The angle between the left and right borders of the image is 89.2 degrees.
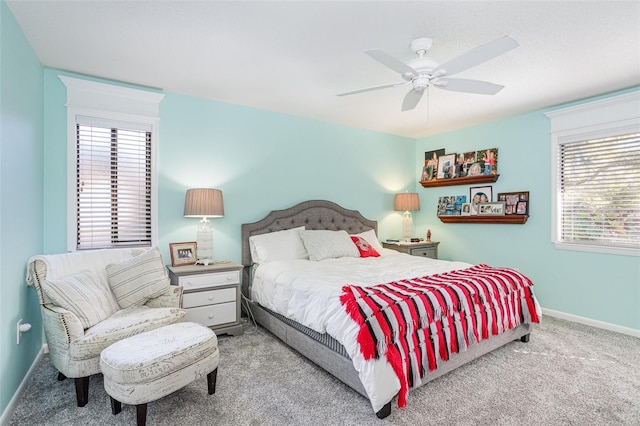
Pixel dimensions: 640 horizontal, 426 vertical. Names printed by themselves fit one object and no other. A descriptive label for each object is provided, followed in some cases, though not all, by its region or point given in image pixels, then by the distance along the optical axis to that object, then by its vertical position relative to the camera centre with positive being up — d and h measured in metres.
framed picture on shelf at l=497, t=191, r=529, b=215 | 3.96 +0.15
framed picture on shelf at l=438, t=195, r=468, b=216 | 4.67 +0.13
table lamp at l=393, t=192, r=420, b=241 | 4.91 +0.13
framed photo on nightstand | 3.18 -0.40
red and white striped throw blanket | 1.92 -0.69
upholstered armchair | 1.96 -0.61
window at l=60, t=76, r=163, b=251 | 2.91 +0.45
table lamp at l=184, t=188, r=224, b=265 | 3.14 +0.04
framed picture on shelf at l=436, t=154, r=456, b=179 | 4.74 +0.71
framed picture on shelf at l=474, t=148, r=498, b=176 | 4.25 +0.72
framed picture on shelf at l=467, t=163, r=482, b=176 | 4.41 +0.61
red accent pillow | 3.89 -0.42
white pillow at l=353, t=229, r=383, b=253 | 4.26 -0.33
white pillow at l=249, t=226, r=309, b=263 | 3.51 -0.37
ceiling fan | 1.90 +0.95
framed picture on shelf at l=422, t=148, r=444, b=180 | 5.01 +0.82
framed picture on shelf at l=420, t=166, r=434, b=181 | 5.07 +0.64
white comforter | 1.87 -0.61
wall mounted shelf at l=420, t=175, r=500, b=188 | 4.28 +0.47
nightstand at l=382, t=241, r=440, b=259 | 4.50 -0.49
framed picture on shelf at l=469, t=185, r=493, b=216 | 4.36 +0.25
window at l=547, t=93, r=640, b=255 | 3.22 +0.40
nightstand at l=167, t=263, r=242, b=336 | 2.92 -0.75
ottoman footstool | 1.68 -0.82
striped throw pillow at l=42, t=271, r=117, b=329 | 2.07 -0.55
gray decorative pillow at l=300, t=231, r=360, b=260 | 3.61 -0.36
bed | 1.91 -0.70
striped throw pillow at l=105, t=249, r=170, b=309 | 2.43 -0.51
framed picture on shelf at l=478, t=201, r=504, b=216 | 4.19 +0.06
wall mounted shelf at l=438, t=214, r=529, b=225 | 3.96 -0.07
